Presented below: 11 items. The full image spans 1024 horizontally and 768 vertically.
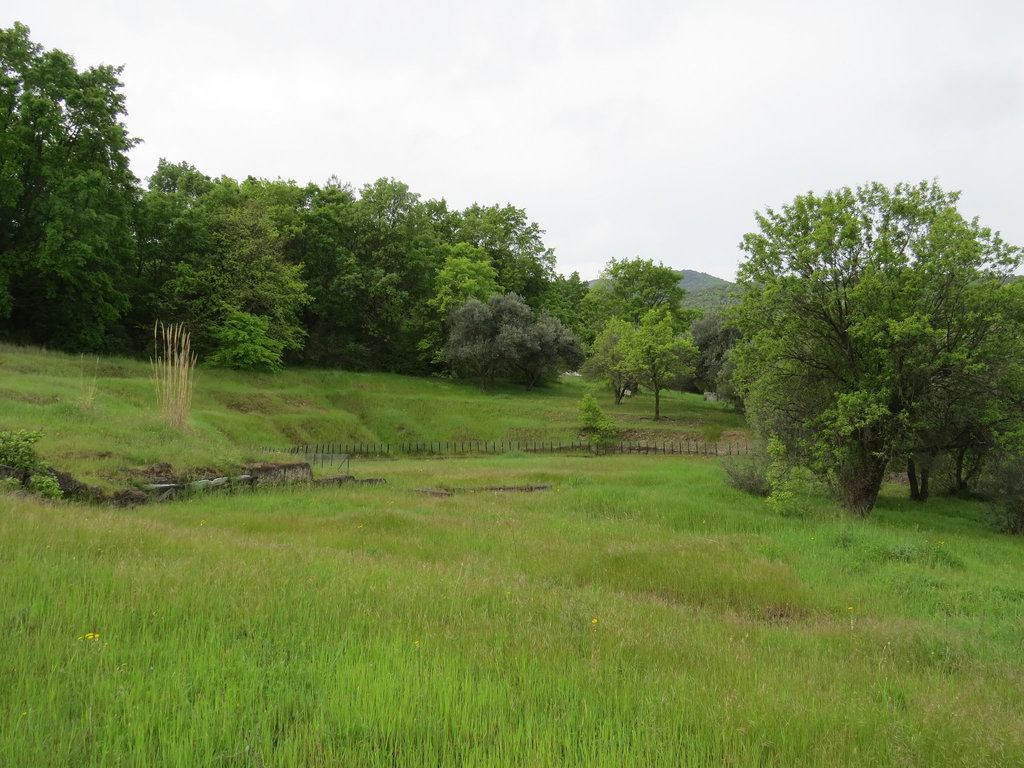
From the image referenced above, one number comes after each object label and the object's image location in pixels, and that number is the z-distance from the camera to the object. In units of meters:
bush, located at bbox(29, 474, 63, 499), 10.99
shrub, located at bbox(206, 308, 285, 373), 42.09
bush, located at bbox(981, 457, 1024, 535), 16.20
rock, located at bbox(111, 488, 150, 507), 12.29
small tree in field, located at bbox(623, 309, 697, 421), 47.69
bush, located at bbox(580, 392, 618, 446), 37.47
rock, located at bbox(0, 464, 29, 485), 10.99
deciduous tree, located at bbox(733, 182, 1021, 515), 15.27
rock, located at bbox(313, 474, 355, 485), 17.89
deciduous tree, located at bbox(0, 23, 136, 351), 33.91
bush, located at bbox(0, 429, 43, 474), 11.41
